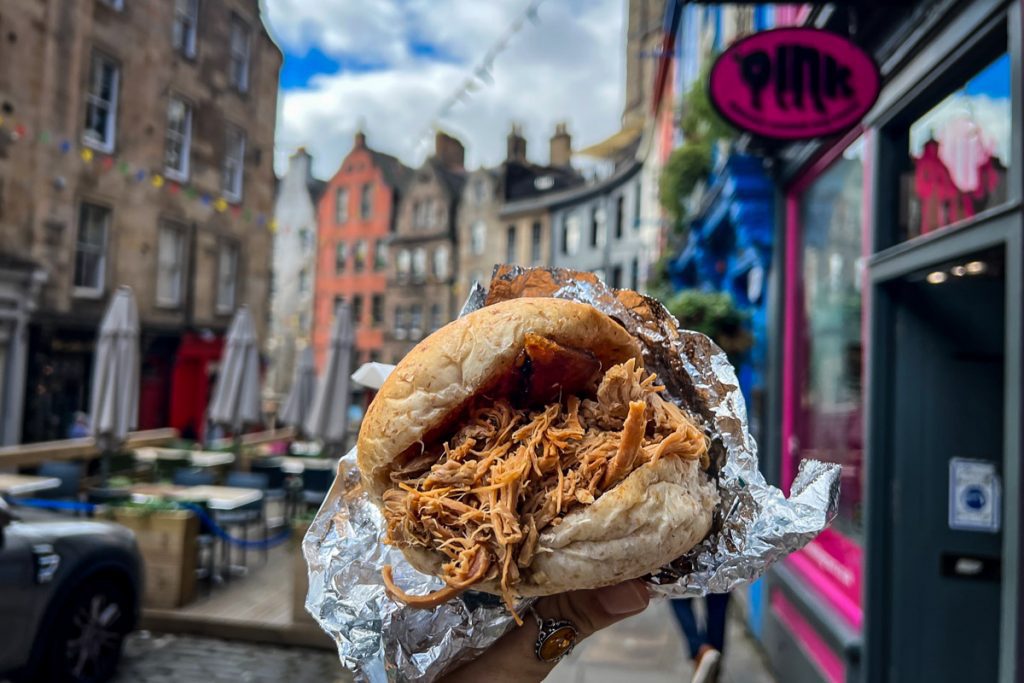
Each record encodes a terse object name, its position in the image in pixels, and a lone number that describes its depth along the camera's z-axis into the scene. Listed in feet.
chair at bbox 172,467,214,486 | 25.57
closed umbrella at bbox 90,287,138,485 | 25.82
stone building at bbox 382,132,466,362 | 117.50
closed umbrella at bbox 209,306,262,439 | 31.96
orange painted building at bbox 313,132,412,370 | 125.08
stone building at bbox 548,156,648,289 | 52.75
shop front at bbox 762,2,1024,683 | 10.37
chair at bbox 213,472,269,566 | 22.79
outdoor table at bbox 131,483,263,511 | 21.89
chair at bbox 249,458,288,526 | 28.22
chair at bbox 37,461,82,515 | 23.56
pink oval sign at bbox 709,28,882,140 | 12.19
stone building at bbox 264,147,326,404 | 120.37
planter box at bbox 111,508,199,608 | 19.84
